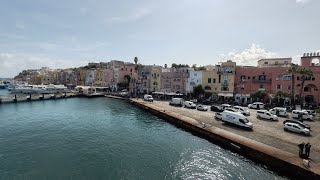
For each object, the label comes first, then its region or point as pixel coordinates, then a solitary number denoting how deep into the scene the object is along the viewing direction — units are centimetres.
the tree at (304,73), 3263
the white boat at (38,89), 7022
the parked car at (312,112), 2803
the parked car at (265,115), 2594
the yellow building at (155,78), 5503
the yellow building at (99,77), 7717
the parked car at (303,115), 2646
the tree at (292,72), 3365
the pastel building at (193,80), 4584
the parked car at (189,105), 3502
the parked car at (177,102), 3810
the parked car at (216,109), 3099
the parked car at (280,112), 2831
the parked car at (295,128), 2025
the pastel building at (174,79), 4924
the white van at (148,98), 4466
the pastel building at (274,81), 3565
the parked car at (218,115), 2637
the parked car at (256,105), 3392
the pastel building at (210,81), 4453
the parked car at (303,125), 2111
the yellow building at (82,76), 8564
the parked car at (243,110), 2869
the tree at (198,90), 4334
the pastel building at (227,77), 4271
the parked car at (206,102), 3889
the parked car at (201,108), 3211
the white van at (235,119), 2209
